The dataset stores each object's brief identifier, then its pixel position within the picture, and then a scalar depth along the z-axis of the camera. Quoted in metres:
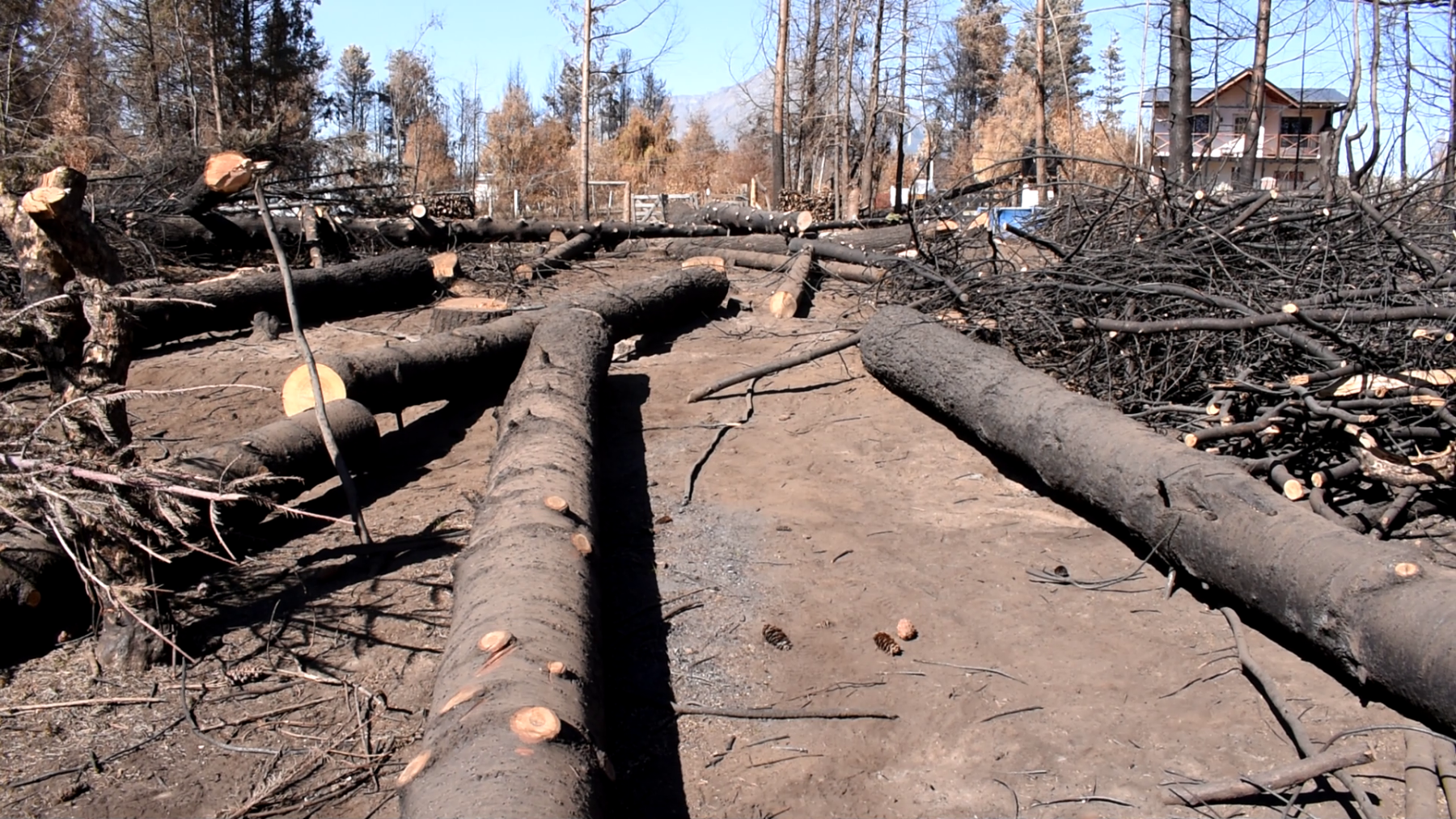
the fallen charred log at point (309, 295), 7.75
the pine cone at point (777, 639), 3.63
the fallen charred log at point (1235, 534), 2.94
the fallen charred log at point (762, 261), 10.84
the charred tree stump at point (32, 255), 3.28
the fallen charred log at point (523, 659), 2.29
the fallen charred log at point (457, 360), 5.72
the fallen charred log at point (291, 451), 4.44
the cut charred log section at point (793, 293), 9.48
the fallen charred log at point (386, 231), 10.09
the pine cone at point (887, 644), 3.59
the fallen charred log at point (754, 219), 13.47
